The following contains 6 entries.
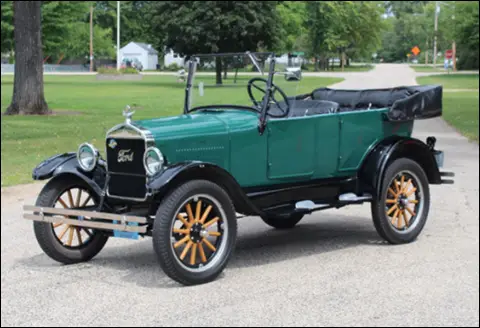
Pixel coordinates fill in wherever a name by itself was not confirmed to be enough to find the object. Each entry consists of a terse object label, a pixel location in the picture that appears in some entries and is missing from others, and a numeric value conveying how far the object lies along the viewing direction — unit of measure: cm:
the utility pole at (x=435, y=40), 6650
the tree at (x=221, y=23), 4459
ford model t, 557
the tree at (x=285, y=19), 4100
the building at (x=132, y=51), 6944
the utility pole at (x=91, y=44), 8381
